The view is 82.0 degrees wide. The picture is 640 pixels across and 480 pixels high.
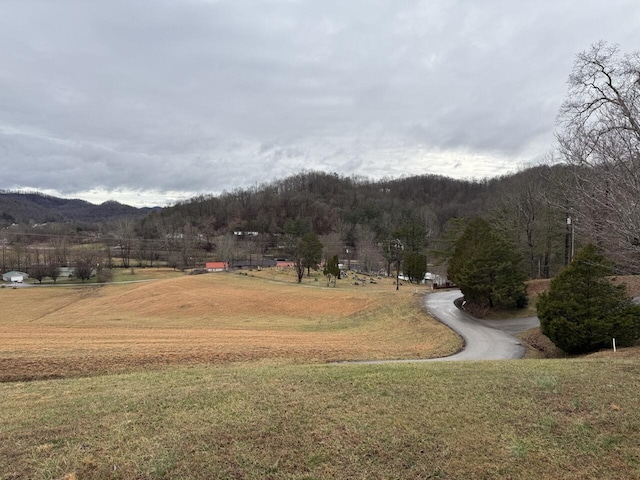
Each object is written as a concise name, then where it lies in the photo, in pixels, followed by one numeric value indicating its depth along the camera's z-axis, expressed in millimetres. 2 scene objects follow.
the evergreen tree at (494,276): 27016
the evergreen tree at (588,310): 15125
